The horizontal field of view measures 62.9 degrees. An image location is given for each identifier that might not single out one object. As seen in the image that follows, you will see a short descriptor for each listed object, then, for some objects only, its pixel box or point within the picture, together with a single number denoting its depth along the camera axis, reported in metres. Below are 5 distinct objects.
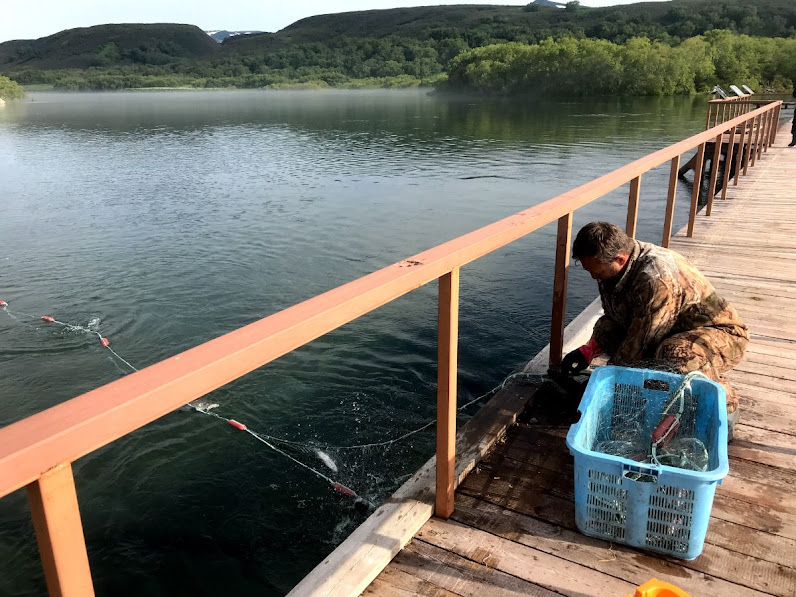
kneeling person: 2.98
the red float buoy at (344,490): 4.76
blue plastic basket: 2.23
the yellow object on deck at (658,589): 1.93
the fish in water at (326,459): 5.17
